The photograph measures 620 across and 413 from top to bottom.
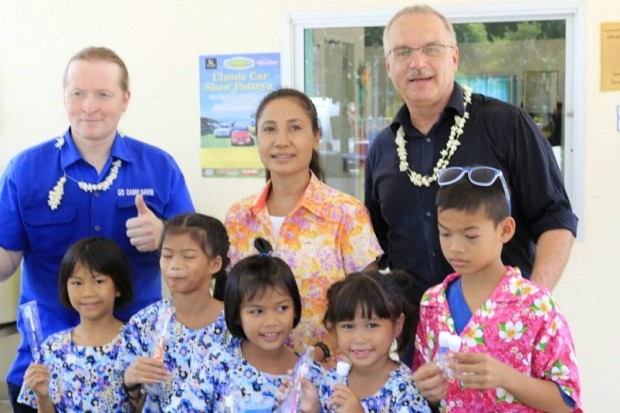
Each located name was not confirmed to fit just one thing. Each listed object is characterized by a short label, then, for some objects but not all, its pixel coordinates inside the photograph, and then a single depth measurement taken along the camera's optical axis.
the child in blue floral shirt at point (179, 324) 2.23
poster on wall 4.18
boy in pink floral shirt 1.84
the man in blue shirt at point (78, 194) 2.50
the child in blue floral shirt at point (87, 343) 2.37
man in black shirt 2.31
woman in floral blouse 2.25
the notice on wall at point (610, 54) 3.78
